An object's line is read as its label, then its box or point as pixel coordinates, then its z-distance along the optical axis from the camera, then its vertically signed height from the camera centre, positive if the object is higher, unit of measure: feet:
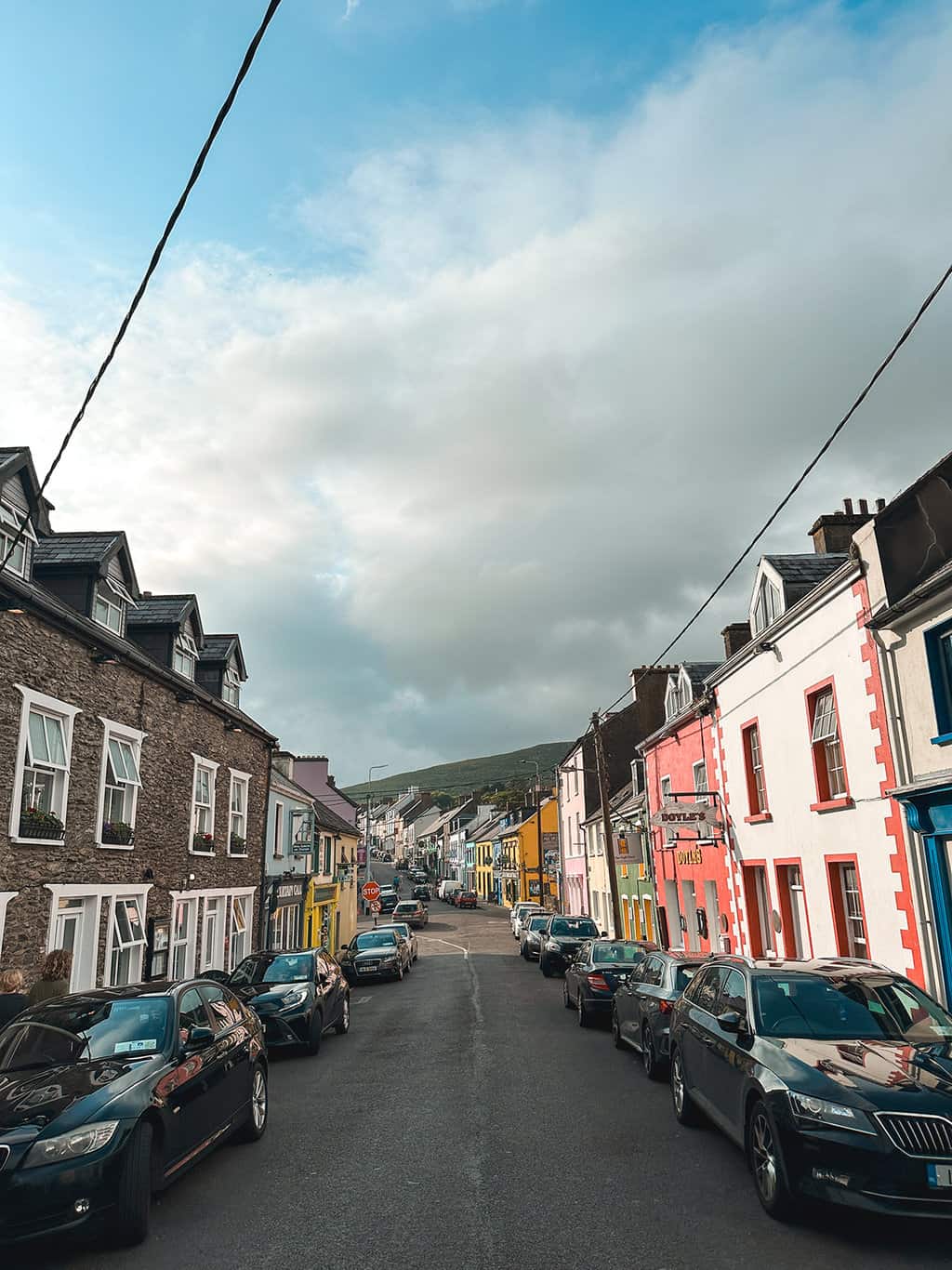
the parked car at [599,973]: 52.47 -6.25
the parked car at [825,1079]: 17.26 -4.79
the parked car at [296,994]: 44.96 -6.02
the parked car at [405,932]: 100.76 -6.29
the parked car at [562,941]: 85.51 -6.68
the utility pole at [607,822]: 85.00 +4.67
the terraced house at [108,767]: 40.75 +6.76
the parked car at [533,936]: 106.11 -7.65
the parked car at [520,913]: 132.05 -6.07
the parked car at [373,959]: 87.30 -7.97
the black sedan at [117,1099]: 17.43 -4.85
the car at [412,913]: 180.04 -7.37
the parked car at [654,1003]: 35.55 -5.72
